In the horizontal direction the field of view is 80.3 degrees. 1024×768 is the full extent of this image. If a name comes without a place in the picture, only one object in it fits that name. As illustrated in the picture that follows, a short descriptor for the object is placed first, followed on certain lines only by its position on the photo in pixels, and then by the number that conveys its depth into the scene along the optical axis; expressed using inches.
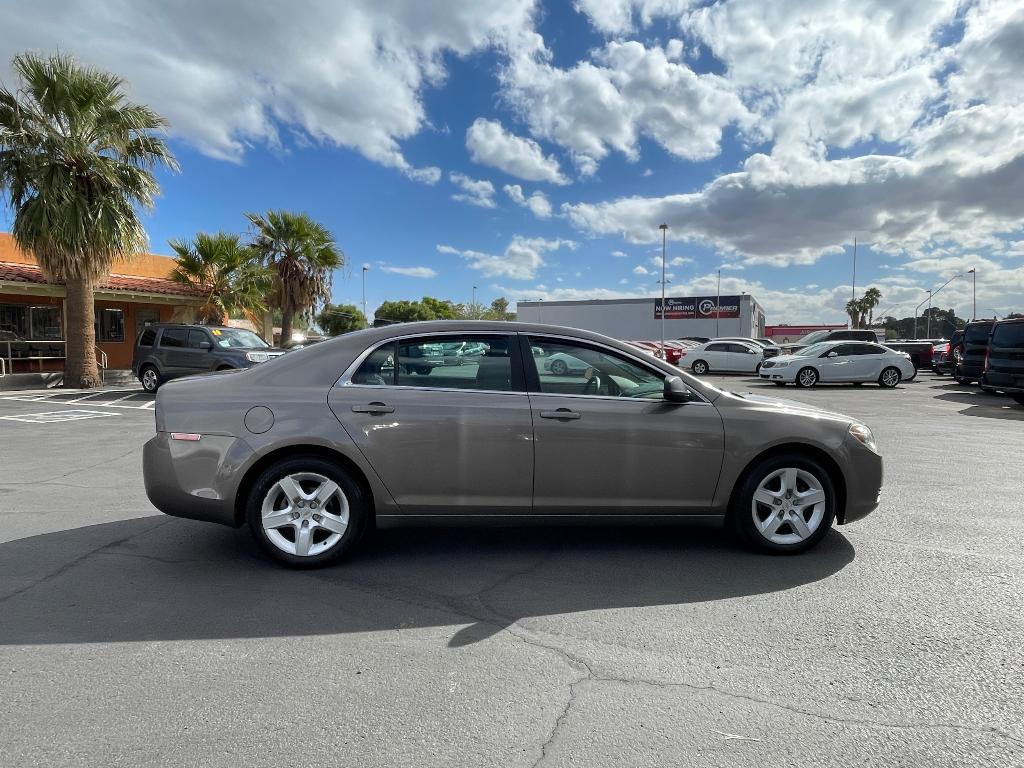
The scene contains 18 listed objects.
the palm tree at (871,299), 3235.7
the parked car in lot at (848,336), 1042.0
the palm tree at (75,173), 576.7
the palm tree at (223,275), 762.8
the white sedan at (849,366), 717.9
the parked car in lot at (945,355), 774.5
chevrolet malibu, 148.1
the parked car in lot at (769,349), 997.8
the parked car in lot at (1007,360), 489.7
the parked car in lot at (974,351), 644.1
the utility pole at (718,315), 2047.6
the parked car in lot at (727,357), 952.9
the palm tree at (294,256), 925.2
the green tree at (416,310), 2765.7
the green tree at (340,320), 2610.7
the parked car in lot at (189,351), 561.0
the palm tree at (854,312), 3072.8
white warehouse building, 2071.9
